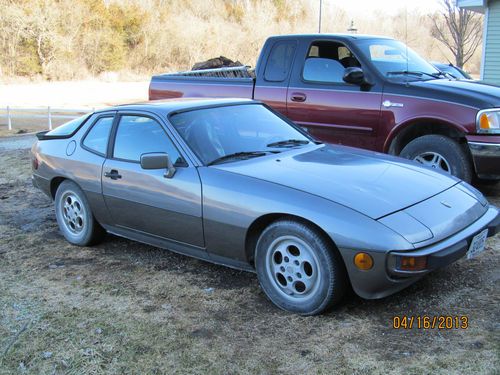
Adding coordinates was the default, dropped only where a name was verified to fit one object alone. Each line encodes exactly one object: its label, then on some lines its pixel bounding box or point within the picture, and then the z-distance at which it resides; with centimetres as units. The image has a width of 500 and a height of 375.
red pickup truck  593
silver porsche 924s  342
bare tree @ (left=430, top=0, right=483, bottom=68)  2502
